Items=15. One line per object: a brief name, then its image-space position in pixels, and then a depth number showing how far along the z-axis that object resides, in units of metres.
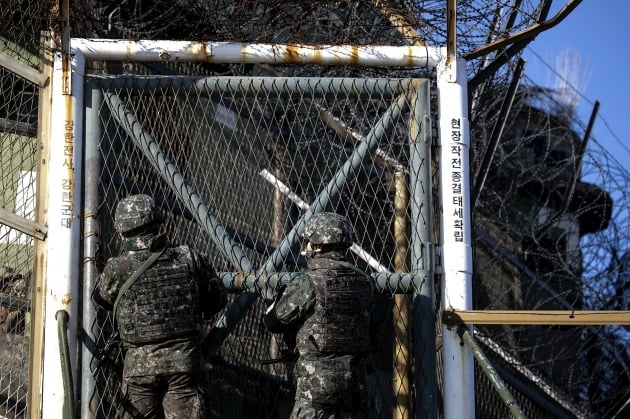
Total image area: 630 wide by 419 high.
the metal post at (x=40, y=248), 7.65
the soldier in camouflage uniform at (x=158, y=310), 7.07
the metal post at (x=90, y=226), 7.57
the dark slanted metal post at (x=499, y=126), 11.19
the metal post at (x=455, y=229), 7.70
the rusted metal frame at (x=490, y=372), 6.98
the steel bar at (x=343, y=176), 7.95
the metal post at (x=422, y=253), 7.73
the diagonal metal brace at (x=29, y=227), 7.73
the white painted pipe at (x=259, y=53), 8.03
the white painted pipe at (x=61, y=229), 7.57
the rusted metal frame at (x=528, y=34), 7.89
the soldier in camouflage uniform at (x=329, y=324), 7.13
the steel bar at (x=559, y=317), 7.46
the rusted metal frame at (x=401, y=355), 7.80
